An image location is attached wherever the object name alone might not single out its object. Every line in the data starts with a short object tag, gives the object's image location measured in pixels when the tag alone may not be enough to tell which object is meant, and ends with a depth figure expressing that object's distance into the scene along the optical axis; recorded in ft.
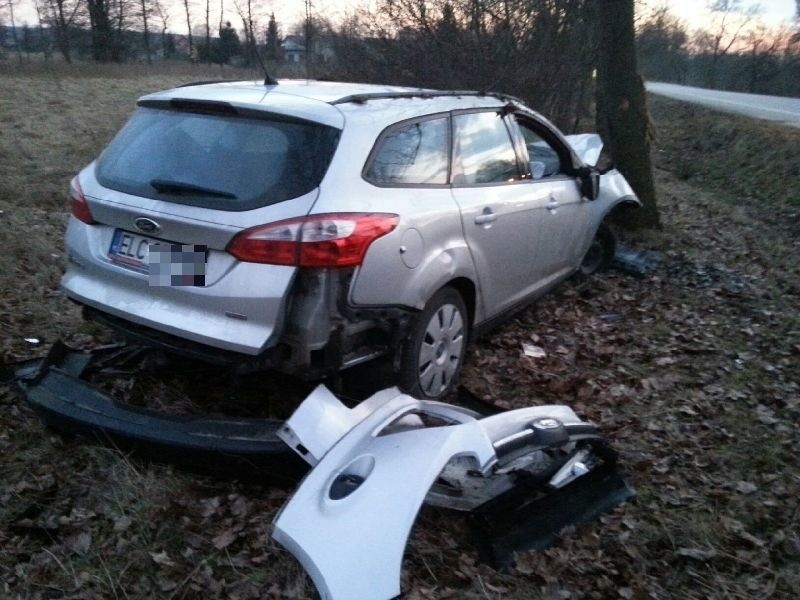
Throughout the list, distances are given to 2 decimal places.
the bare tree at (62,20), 135.64
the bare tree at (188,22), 150.65
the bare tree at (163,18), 154.78
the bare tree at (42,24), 132.94
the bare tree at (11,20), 130.52
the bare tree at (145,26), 151.23
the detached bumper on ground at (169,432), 10.53
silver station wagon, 10.75
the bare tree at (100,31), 139.95
